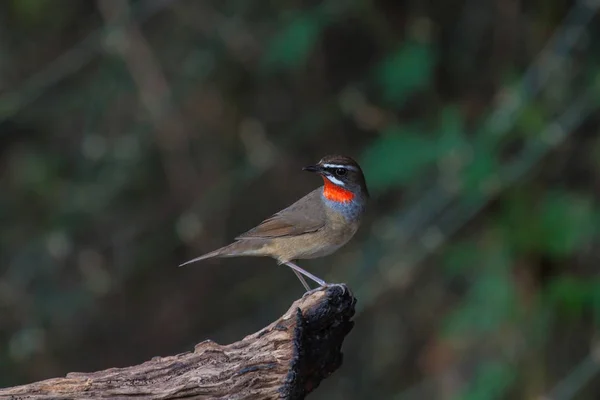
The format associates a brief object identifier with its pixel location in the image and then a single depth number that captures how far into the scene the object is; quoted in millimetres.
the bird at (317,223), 8039
